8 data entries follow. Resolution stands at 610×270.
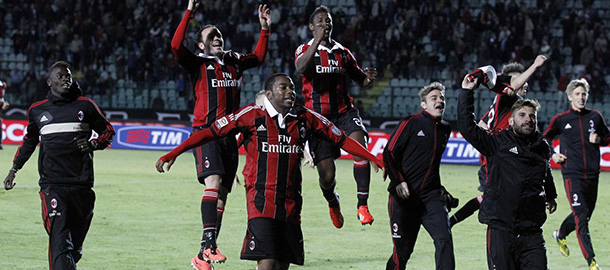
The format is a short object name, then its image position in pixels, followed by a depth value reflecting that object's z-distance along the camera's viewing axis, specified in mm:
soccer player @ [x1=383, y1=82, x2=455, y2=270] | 18672
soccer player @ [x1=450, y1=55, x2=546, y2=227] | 17906
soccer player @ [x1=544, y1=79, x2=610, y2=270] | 23484
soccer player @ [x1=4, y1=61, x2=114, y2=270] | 17687
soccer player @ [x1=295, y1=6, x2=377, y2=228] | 22375
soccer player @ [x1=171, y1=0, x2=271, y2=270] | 20516
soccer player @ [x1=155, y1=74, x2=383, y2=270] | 15969
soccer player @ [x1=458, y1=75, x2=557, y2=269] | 16750
